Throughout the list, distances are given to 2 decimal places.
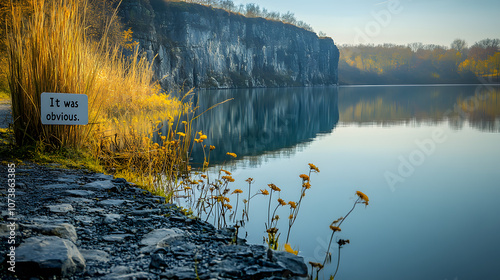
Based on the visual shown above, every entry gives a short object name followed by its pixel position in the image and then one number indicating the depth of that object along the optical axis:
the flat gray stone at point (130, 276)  2.07
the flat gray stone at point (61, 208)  3.08
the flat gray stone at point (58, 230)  2.53
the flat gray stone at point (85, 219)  2.93
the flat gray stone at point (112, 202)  3.48
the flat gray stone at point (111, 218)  2.99
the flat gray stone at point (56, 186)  3.79
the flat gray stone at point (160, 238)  2.57
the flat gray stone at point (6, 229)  2.38
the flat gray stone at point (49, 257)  2.03
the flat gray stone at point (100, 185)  3.95
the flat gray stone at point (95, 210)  3.21
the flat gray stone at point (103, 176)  4.42
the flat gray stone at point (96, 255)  2.29
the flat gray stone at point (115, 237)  2.66
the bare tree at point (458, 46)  118.94
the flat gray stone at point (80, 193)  3.65
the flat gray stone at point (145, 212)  3.30
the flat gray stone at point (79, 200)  3.44
